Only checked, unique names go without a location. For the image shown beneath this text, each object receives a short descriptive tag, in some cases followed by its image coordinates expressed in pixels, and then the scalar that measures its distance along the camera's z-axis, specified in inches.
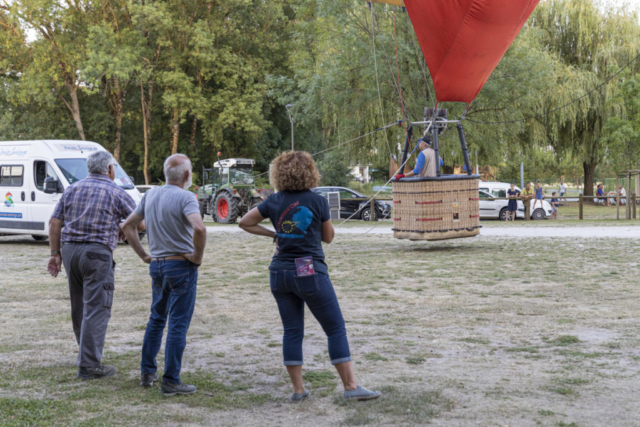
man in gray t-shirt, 193.9
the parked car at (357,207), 1184.2
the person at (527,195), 1122.9
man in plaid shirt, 212.7
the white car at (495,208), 1175.0
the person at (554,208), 1178.5
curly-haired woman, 183.9
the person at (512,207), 1137.4
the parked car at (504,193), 1158.3
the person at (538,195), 1144.8
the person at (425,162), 534.0
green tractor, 1060.5
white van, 680.4
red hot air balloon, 489.4
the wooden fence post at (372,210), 1142.2
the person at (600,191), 1643.9
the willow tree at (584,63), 1321.4
